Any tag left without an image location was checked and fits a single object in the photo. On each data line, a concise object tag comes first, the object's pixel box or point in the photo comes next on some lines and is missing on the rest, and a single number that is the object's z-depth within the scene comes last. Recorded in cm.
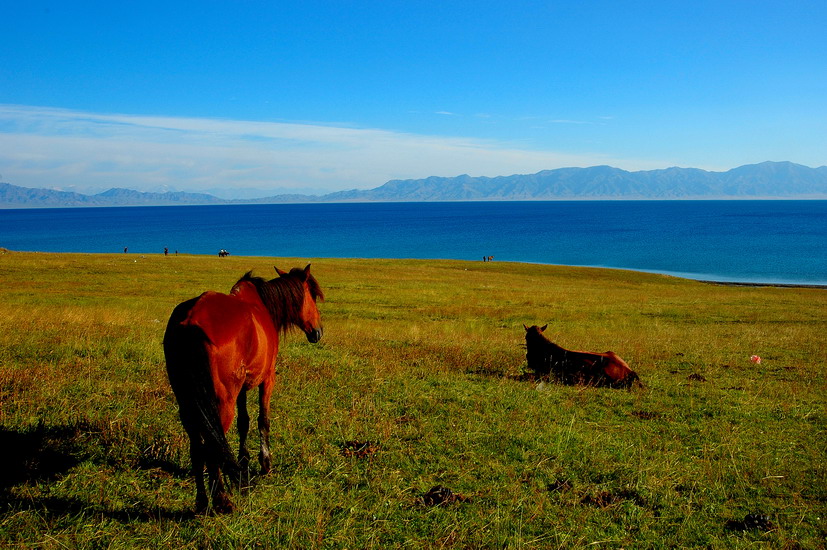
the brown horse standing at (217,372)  527
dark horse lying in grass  1188
